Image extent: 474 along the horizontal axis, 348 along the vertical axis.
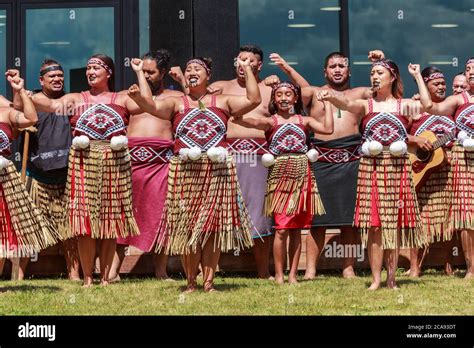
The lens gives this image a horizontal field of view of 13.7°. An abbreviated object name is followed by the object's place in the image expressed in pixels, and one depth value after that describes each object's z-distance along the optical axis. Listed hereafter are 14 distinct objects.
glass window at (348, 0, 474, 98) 18.51
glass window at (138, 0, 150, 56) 18.45
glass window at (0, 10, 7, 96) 18.39
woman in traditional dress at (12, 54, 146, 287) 13.26
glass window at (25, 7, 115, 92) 18.58
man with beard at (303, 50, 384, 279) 14.97
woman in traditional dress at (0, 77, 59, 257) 12.45
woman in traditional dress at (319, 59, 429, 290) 12.79
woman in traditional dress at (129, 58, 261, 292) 12.46
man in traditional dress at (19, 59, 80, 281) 14.56
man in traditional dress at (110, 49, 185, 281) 14.83
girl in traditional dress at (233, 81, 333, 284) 13.84
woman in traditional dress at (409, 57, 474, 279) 14.13
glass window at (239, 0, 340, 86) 18.32
